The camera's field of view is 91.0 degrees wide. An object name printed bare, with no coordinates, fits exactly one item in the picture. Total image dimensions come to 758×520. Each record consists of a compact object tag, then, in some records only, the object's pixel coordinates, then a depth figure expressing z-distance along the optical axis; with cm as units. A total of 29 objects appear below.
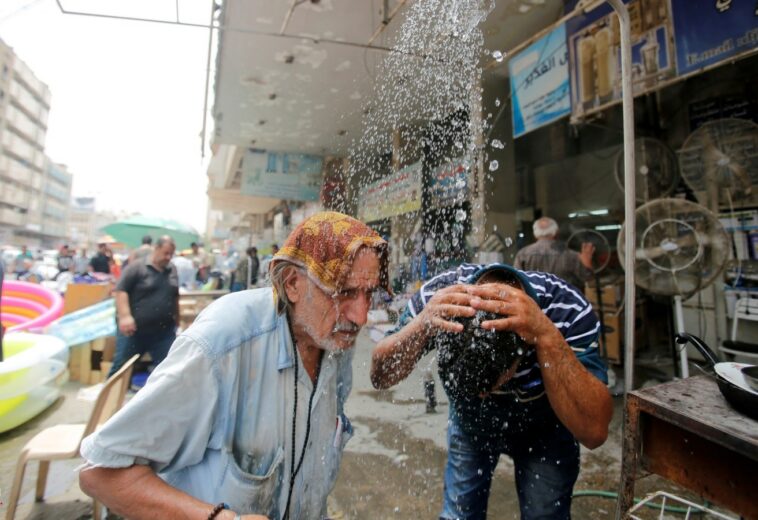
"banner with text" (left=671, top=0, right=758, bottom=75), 318
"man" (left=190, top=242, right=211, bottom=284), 1591
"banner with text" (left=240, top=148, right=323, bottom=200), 1088
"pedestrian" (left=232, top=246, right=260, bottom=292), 1220
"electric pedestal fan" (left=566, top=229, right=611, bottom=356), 654
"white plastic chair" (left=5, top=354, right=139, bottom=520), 267
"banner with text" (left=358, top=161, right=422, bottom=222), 737
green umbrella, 1293
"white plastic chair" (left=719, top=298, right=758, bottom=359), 460
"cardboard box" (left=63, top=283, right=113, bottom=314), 682
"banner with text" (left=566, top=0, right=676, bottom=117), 373
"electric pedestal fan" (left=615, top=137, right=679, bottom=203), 517
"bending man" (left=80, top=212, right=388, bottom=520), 99
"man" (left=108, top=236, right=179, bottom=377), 454
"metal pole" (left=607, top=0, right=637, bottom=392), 171
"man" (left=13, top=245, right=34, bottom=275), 1379
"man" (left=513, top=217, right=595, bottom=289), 481
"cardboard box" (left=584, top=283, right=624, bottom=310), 607
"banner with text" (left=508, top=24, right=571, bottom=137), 461
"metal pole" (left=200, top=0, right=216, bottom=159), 471
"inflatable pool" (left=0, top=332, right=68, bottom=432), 387
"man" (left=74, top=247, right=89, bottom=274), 1325
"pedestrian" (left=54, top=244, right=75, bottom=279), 1410
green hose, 282
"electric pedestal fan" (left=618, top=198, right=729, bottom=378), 354
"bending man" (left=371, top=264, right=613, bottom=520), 131
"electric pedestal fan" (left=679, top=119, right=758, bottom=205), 395
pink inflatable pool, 734
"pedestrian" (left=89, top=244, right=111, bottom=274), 1103
